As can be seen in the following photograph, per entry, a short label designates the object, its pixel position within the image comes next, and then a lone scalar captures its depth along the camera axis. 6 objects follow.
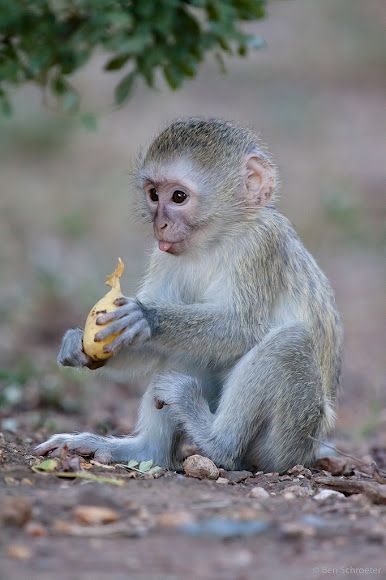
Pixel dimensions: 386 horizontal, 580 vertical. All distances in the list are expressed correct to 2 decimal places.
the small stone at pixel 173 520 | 9.56
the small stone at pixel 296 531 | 9.45
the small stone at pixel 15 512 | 9.17
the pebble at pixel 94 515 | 9.52
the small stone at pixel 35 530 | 9.09
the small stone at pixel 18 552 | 8.55
